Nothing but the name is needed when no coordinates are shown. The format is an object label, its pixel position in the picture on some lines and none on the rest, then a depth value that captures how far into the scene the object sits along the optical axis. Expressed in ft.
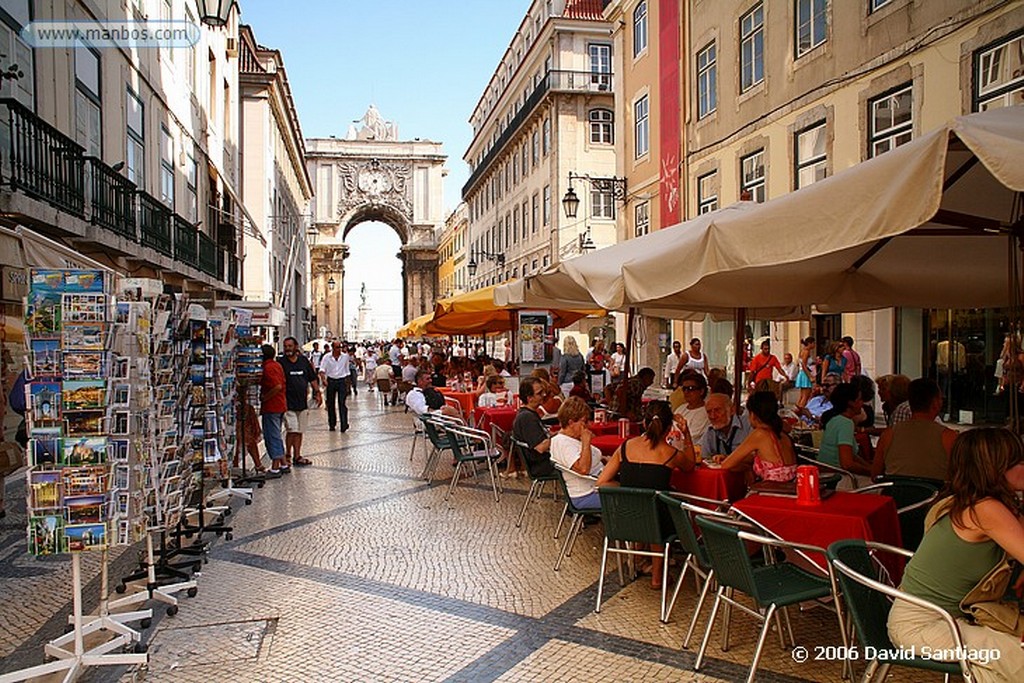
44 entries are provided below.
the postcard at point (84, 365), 13.55
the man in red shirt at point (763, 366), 42.52
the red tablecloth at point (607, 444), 23.24
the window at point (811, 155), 46.83
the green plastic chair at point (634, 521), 15.72
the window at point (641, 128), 74.59
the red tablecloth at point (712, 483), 17.17
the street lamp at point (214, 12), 26.73
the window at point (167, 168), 57.88
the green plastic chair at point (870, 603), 9.46
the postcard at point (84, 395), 13.48
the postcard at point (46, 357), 13.41
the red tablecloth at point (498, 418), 33.04
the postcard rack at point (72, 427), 13.38
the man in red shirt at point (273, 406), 33.22
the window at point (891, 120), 39.47
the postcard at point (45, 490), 13.32
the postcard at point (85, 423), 13.53
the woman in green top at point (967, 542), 9.39
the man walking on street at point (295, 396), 35.86
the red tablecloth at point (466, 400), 42.19
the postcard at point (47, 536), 13.41
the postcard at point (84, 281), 13.65
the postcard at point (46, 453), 13.28
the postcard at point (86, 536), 13.55
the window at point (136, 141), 49.60
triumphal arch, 230.27
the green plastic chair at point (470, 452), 27.68
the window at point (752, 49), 53.21
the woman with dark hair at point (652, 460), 16.99
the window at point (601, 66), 113.19
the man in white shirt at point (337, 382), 51.31
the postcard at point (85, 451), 13.51
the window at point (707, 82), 60.23
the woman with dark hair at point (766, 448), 16.55
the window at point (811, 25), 45.96
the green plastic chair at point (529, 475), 23.36
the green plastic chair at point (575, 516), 19.08
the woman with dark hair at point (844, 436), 19.48
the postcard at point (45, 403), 13.29
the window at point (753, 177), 53.78
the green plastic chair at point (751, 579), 11.81
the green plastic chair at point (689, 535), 13.74
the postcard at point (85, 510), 13.57
